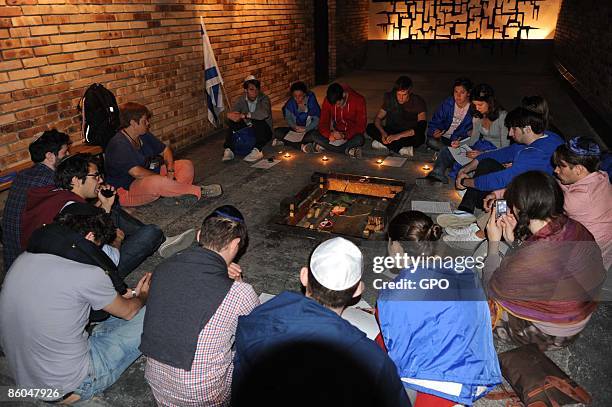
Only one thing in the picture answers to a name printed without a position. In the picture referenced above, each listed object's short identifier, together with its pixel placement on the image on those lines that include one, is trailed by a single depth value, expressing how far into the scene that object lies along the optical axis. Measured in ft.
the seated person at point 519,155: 13.76
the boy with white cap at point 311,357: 5.39
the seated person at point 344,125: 22.82
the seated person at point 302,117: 23.85
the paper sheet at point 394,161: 21.62
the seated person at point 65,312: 7.23
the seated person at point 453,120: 20.51
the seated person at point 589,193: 10.16
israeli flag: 25.20
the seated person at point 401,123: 22.56
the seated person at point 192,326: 6.77
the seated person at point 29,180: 11.01
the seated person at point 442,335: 7.03
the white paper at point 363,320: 8.96
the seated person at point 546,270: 8.43
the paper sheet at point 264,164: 21.84
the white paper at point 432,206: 16.48
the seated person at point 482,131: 18.30
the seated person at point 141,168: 16.56
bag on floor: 8.25
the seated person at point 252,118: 23.07
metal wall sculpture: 46.70
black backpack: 17.88
